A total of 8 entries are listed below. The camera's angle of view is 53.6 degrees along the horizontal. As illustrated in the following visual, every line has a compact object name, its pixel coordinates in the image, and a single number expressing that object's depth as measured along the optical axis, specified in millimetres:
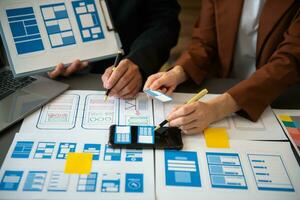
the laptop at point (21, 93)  853
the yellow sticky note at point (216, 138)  814
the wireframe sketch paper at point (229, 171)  692
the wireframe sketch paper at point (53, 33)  906
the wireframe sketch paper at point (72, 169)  670
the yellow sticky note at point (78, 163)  719
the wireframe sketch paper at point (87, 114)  841
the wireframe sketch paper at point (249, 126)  853
